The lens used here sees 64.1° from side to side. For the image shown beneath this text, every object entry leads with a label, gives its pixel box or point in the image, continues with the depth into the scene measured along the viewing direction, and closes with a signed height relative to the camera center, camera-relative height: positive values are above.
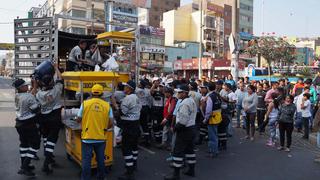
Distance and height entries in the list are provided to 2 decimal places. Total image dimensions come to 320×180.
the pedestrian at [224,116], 7.01 -1.15
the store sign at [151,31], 45.96 +8.04
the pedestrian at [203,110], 6.51 -0.87
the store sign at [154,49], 42.64 +4.40
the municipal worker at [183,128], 4.99 -1.03
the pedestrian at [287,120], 7.01 -1.19
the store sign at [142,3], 42.92 +13.02
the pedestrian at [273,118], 7.59 -1.24
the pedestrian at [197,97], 6.66 -0.56
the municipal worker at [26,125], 5.16 -1.03
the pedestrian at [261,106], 8.66 -1.02
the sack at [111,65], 6.94 +0.27
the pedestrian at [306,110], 8.39 -1.11
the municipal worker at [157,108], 7.42 -0.96
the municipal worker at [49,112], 5.32 -0.80
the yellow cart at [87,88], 5.11 -0.27
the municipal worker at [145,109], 7.20 -0.97
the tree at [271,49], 26.03 +2.77
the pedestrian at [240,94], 9.60 -0.68
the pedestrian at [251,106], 8.01 -0.96
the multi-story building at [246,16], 63.77 +15.27
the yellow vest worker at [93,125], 4.32 -0.87
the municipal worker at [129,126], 5.01 -1.04
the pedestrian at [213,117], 6.32 -1.04
